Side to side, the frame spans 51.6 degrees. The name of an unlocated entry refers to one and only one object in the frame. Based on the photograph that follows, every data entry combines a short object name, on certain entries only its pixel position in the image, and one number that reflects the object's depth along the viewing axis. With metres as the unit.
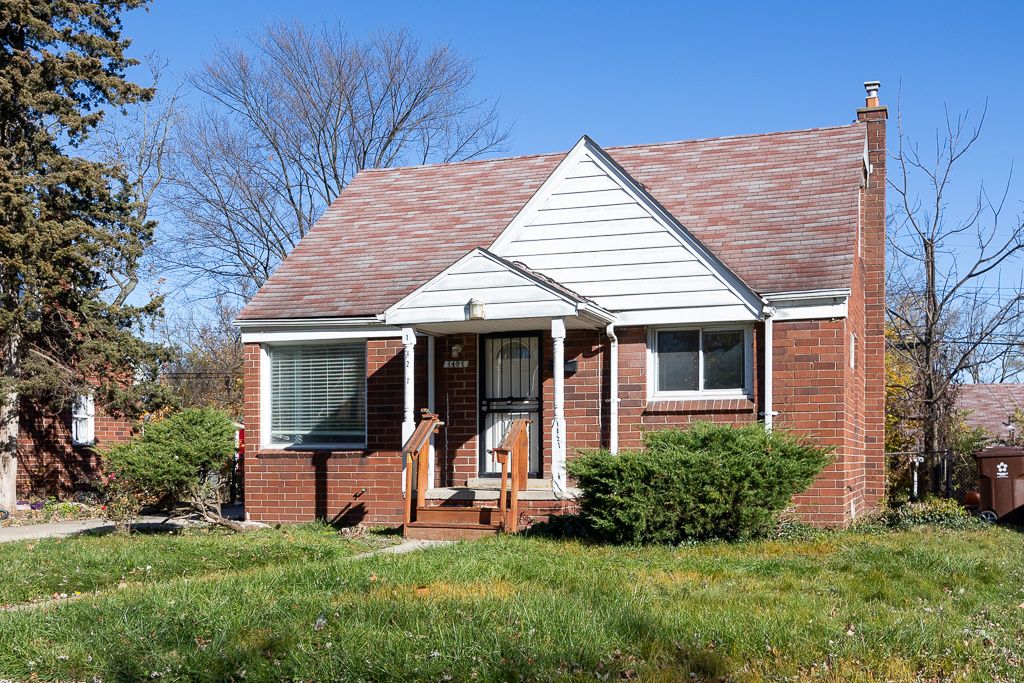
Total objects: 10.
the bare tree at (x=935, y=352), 18.50
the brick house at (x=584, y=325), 13.50
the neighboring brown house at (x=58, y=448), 21.11
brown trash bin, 14.32
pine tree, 18.22
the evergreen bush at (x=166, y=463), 13.49
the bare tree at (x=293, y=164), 34.28
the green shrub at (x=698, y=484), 11.09
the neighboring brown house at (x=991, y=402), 32.12
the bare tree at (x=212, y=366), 33.69
